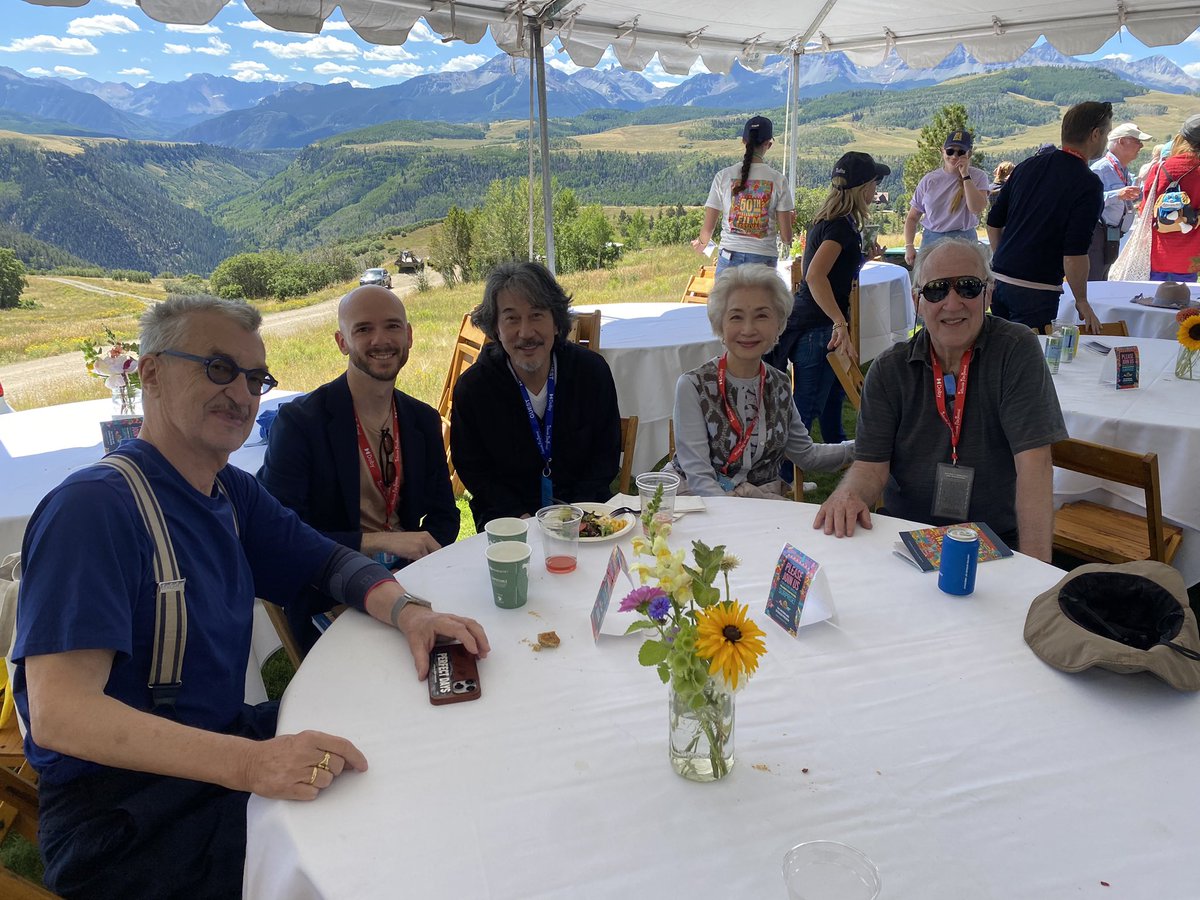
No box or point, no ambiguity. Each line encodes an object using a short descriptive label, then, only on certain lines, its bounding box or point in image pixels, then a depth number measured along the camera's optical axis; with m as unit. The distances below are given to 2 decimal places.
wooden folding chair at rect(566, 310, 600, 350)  3.84
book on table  1.61
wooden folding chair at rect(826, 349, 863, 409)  3.13
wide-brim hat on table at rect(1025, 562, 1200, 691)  1.13
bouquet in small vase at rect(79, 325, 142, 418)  2.63
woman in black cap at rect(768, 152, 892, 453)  4.04
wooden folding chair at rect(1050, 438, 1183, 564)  1.96
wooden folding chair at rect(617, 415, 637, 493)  2.47
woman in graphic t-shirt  5.09
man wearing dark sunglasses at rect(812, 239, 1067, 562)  2.00
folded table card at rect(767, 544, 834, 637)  1.36
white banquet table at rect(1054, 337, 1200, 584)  2.58
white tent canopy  4.72
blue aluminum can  1.46
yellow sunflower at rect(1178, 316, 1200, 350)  2.97
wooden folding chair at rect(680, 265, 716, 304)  5.89
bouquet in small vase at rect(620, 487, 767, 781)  0.85
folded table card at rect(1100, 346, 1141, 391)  2.97
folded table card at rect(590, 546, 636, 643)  1.34
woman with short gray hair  2.52
